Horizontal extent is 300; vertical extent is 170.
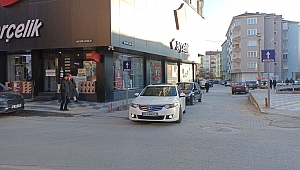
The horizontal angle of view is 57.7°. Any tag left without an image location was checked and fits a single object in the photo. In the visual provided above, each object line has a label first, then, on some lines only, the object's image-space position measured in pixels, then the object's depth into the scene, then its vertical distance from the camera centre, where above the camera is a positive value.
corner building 15.95 +2.29
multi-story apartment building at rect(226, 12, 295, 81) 66.75 +9.47
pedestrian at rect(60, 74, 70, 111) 13.43 -0.52
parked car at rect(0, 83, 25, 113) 11.90 -0.93
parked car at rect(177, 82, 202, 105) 17.34 -0.78
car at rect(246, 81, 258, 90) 43.12 -0.79
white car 9.55 -1.03
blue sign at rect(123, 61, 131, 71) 15.59 +0.84
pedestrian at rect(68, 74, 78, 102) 14.18 -0.61
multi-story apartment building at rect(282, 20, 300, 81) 71.62 +8.13
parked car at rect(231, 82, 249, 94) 32.06 -1.04
